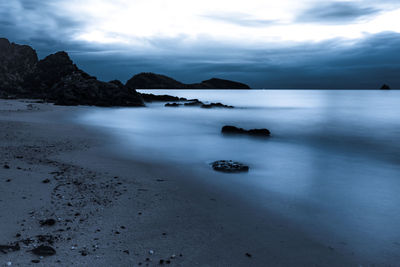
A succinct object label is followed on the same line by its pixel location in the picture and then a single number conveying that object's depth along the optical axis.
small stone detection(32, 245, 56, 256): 3.71
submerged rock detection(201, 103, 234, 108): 48.31
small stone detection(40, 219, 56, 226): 4.54
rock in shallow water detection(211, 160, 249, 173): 9.41
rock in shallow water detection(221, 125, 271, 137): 18.92
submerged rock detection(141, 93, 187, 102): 60.64
